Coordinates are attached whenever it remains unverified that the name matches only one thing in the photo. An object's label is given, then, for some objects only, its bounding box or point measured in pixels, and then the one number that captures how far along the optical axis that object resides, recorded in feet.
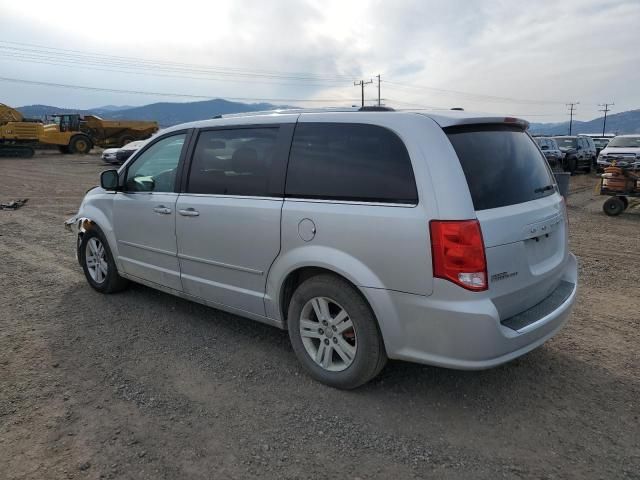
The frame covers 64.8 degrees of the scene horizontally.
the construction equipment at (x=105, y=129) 106.01
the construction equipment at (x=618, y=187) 35.93
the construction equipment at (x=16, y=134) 93.09
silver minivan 9.15
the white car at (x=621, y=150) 61.36
